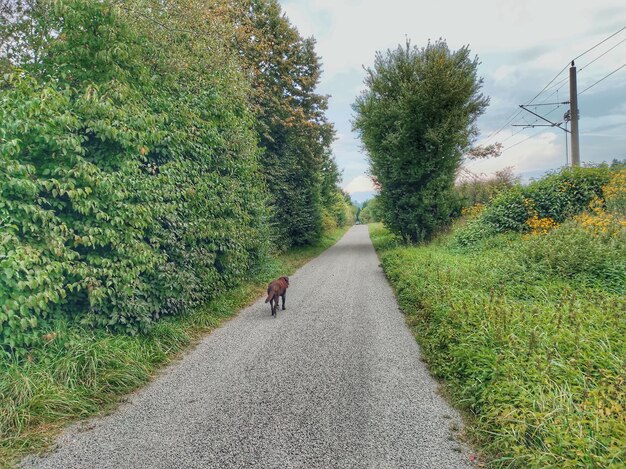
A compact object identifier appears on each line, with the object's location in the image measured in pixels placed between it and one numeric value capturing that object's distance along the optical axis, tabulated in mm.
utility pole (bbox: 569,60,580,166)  10812
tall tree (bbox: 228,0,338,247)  11891
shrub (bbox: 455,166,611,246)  8148
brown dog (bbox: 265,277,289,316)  5488
